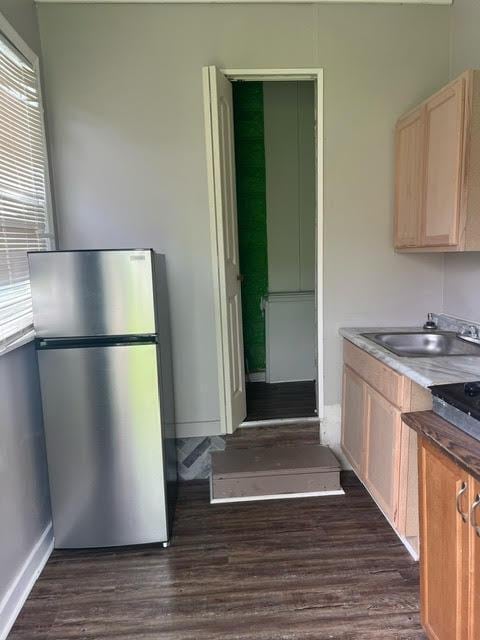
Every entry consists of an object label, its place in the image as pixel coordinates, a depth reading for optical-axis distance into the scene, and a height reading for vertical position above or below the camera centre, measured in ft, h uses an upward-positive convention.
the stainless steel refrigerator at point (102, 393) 6.64 -2.11
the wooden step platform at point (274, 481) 8.53 -4.41
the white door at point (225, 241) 8.39 +0.29
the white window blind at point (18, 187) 6.44 +1.21
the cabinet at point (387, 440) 6.46 -3.07
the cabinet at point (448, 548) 3.92 -2.92
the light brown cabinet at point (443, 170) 6.40 +1.28
